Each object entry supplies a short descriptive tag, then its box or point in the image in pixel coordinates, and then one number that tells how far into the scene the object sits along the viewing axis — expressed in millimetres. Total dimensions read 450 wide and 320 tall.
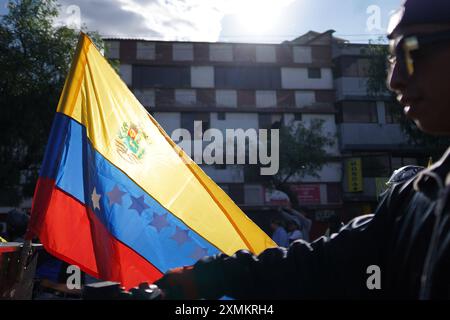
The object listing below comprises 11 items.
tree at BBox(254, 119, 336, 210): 21562
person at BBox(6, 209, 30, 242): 5828
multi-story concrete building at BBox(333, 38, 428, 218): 26453
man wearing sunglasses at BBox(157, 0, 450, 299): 1164
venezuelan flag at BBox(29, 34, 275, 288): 3029
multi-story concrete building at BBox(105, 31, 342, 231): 25594
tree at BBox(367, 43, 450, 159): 17344
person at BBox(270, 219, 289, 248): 7430
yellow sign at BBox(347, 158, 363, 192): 25141
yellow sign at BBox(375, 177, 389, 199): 13023
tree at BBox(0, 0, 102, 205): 13359
